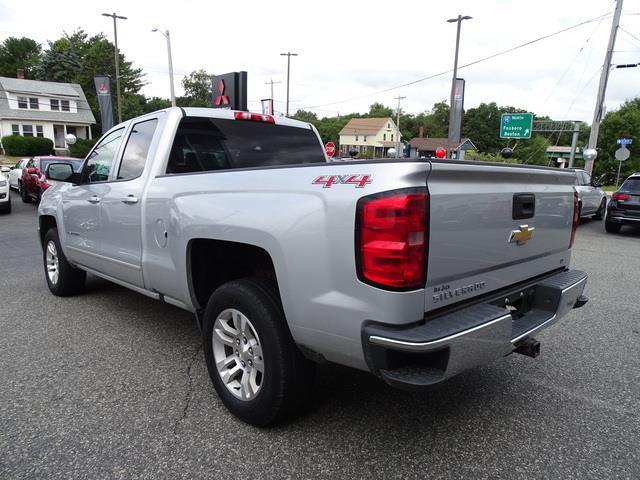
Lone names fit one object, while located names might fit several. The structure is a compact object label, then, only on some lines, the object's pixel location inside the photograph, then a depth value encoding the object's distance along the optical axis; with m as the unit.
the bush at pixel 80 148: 37.23
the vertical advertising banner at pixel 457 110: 25.38
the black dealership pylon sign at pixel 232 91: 16.73
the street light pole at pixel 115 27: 34.00
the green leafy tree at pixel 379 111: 125.81
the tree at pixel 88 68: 62.16
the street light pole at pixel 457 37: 30.36
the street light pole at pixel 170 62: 27.20
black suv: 11.43
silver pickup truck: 2.05
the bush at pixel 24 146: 37.66
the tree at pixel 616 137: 47.22
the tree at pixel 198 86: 81.12
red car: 13.62
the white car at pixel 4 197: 12.62
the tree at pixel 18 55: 69.88
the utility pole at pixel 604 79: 19.70
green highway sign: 27.88
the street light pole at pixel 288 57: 46.96
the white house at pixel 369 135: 91.25
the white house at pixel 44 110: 44.03
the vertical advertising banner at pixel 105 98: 23.70
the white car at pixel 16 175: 18.21
